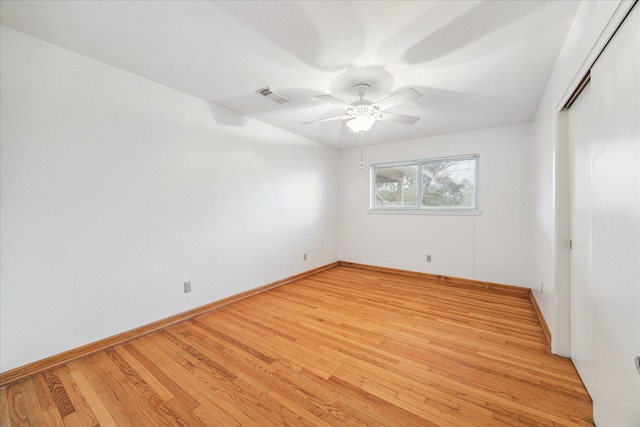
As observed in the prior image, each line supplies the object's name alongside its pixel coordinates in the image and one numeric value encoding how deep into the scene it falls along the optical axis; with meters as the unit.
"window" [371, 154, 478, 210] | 3.90
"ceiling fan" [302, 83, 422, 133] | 2.05
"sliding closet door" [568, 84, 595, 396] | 1.49
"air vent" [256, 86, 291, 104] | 2.49
